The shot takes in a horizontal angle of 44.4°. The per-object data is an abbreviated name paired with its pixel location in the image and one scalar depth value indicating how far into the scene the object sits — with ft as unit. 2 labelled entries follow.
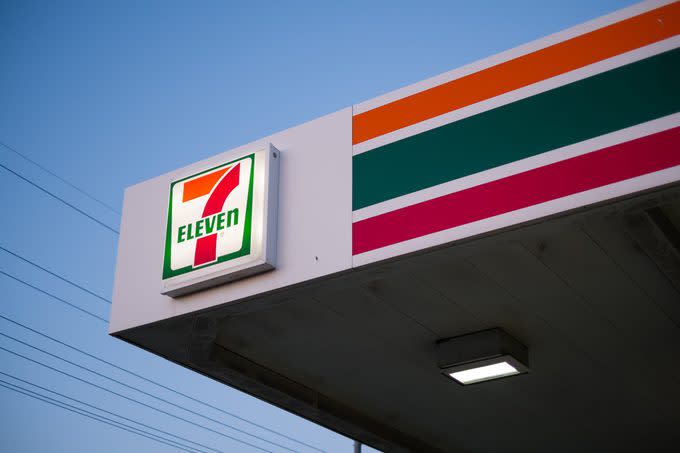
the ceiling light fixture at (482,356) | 18.93
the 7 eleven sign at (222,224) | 17.33
